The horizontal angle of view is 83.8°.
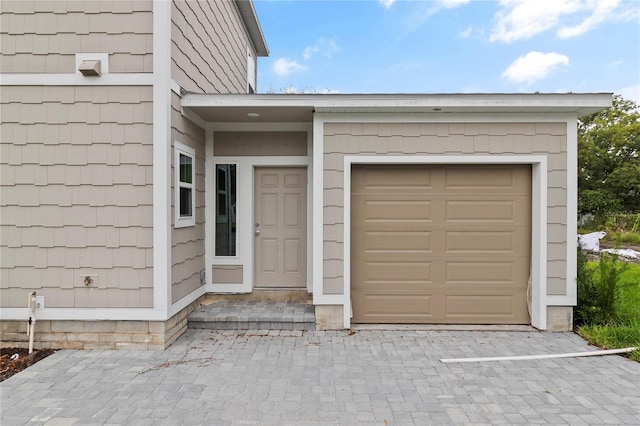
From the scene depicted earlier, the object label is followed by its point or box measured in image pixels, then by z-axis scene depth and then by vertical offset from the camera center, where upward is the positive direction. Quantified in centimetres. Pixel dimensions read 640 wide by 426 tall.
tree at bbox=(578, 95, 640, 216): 1914 +327
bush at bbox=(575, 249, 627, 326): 433 -103
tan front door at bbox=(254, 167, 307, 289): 532 -30
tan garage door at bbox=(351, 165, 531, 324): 458 -44
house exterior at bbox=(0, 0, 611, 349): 387 +22
